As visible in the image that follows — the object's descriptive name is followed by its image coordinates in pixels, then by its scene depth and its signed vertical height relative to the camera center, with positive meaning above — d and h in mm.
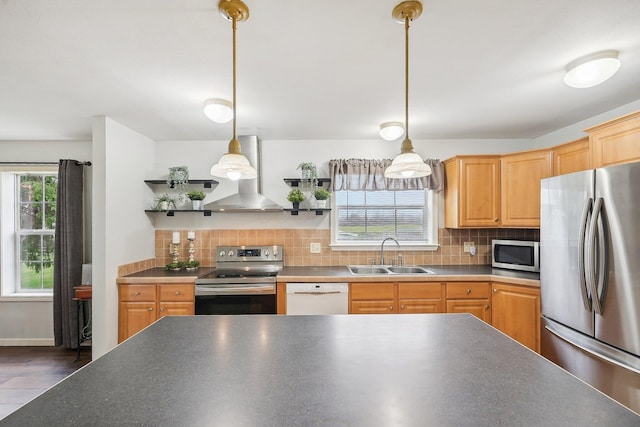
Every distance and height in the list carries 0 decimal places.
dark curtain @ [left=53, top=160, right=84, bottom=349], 3178 -475
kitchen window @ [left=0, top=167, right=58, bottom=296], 3436 -173
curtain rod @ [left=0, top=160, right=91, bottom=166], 3334 +614
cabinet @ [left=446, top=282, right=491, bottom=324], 2764 -772
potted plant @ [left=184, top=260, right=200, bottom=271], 3215 -537
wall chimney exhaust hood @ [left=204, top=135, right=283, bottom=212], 3119 +197
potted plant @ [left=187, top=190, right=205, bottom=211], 3268 +205
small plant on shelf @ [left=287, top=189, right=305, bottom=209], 3209 +206
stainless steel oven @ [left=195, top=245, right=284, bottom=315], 2738 -734
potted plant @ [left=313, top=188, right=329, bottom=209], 3258 +219
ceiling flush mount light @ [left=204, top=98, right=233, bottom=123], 2297 +845
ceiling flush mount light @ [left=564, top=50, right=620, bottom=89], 1684 +863
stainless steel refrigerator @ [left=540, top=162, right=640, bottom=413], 1658 -398
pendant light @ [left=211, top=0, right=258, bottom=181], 1280 +288
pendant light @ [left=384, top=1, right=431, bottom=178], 1294 +281
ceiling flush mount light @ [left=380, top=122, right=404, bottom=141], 2830 +829
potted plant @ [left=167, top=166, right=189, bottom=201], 3309 +455
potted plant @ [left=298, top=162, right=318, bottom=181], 3297 +492
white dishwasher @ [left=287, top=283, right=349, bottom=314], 2754 -772
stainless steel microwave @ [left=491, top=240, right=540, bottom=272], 2805 -403
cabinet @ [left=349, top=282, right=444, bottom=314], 2760 -774
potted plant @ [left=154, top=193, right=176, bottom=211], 3262 +151
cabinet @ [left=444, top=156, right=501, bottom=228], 3041 +249
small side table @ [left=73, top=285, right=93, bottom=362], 2969 -923
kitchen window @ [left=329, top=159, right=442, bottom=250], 3465 -27
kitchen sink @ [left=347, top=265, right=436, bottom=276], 3227 -597
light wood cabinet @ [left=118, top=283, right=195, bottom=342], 2793 -821
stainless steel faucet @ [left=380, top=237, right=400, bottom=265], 3320 -415
